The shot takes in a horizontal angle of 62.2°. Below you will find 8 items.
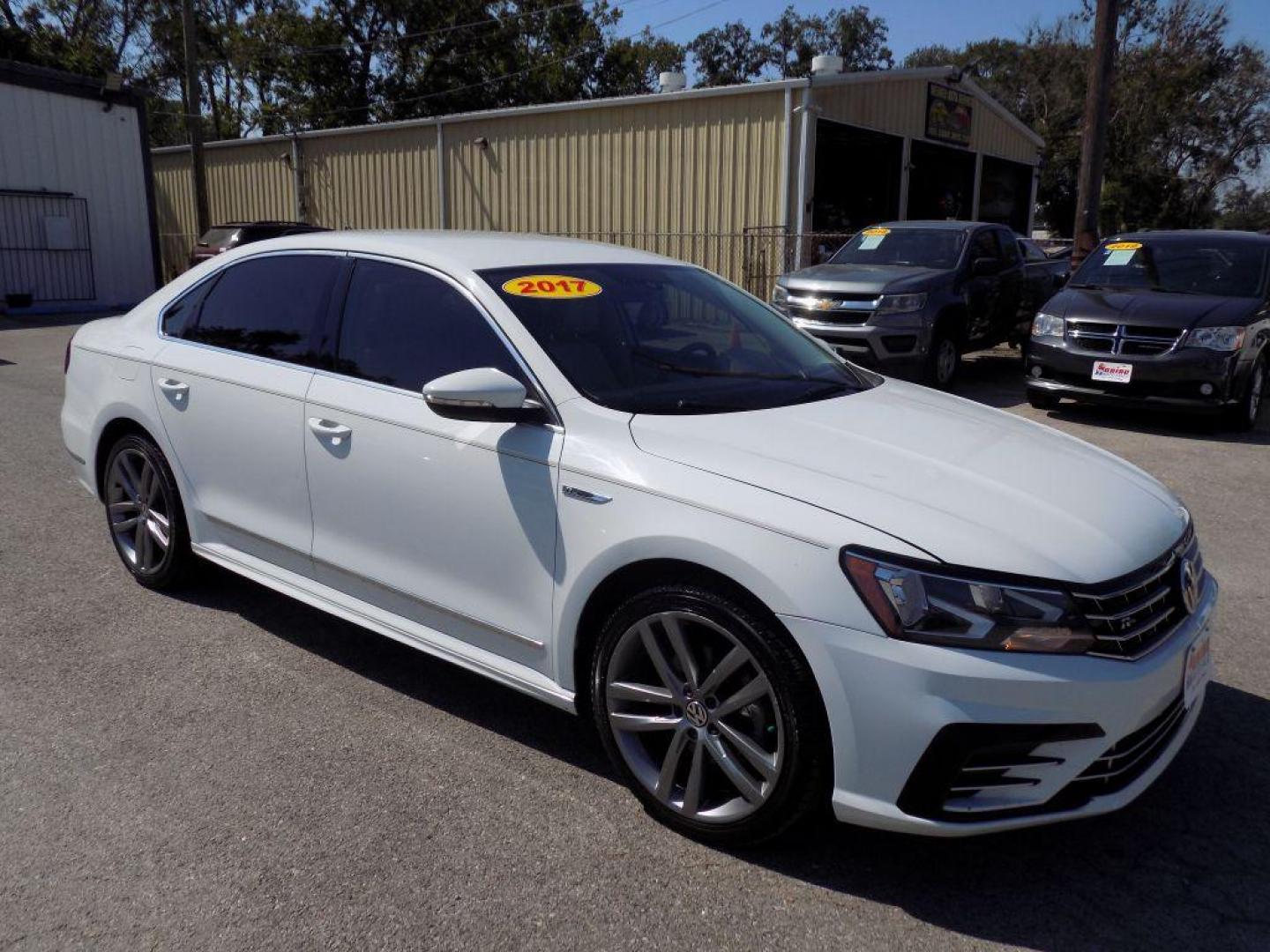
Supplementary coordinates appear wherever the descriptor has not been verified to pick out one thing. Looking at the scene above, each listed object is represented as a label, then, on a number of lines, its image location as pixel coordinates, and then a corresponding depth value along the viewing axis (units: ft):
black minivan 27.73
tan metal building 54.19
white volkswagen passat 8.01
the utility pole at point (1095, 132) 45.42
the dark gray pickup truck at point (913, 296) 33.17
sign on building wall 66.33
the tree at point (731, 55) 210.59
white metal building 65.16
